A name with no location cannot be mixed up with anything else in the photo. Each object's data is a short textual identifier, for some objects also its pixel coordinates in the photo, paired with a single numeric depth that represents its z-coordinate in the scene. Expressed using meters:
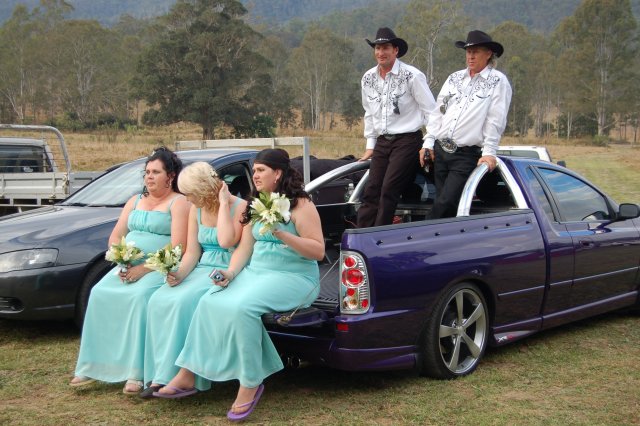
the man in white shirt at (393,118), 6.30
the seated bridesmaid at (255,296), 4.46
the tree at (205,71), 52.81
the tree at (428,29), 57.44
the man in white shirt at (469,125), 5.91
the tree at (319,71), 72.38
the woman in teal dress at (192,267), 4.74
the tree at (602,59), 67.81
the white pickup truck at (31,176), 10.02
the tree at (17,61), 63.41
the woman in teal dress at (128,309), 5.00
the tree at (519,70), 73.31
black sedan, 6.14
